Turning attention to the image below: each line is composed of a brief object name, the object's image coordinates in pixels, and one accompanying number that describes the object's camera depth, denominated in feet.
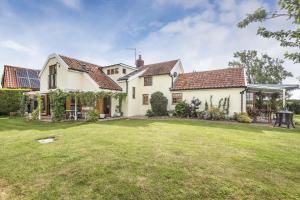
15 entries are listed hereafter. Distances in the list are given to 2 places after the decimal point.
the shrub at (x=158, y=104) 50.91
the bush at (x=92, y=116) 38.38
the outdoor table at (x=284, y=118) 33.21
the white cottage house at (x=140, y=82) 46.26
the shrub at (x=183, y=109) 47.77
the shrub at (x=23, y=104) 50.41
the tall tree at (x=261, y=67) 92.29
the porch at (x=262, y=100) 40.57
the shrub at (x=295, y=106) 72.20
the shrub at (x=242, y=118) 38.79
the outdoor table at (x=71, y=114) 42.27
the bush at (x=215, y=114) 42.89
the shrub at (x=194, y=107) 47.28
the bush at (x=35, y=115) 40.76
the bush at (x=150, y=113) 50.11
